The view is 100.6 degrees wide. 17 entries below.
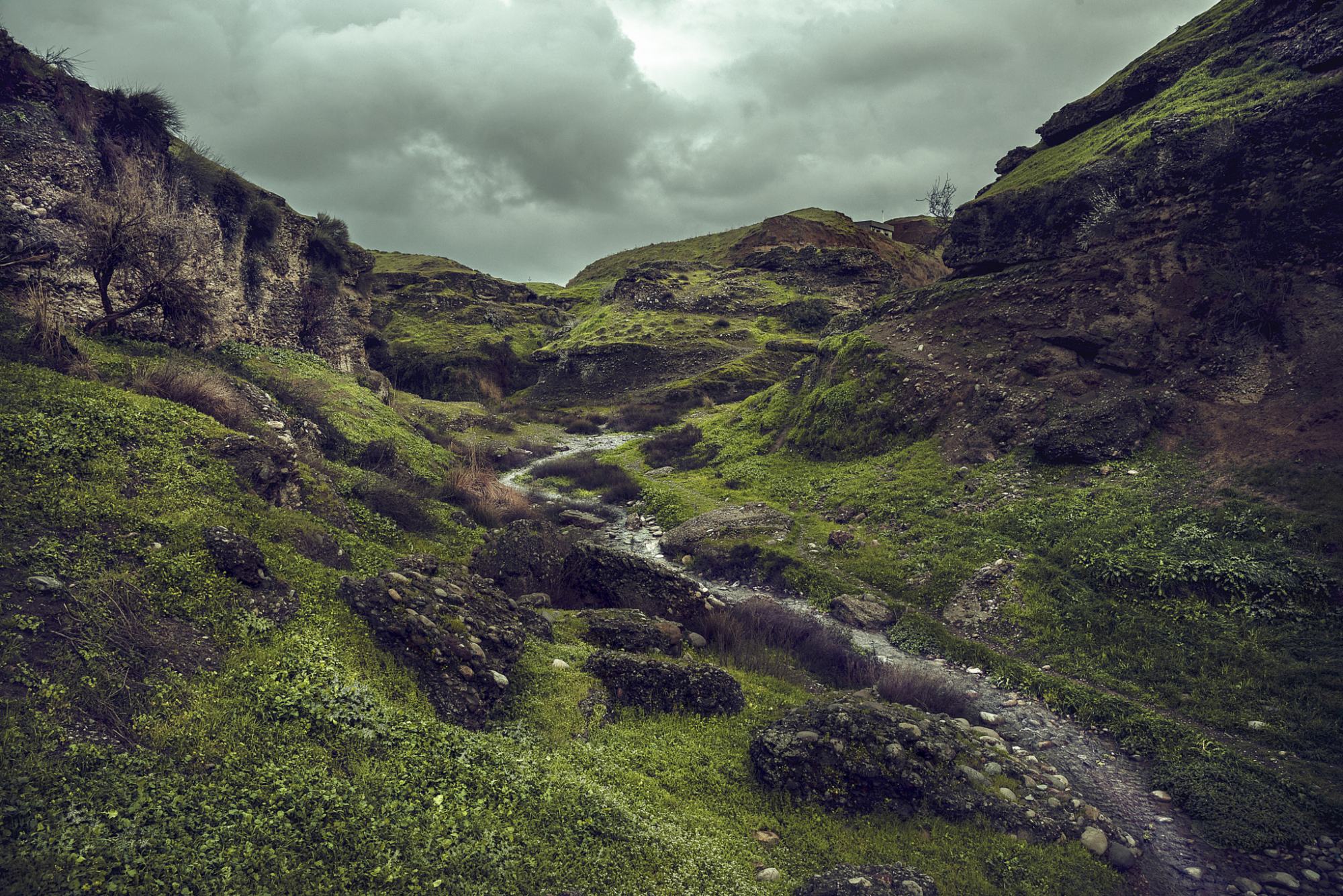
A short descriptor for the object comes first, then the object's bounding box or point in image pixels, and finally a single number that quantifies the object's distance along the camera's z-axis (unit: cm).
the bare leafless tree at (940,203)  10638
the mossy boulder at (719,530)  1945
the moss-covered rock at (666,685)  892
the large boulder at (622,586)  1323
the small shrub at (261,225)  2525
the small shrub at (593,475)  2678
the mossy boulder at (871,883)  576
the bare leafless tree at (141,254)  1353
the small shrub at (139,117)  1794
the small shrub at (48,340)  1128
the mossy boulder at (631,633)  1084
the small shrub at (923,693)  1055
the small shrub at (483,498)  1902
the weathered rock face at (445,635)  761
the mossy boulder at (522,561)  1349
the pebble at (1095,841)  720
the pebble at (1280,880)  686
